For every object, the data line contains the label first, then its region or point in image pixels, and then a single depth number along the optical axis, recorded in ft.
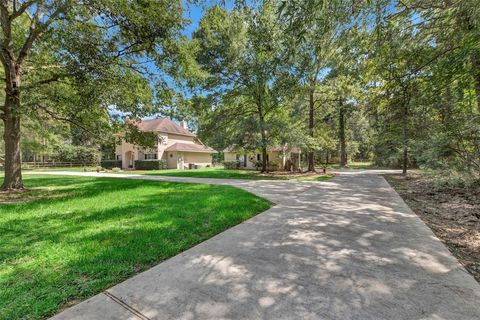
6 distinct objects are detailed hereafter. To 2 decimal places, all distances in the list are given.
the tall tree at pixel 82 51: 23.65
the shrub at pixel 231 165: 91.48
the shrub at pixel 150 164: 89.71
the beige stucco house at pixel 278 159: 74.91
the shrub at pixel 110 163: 102.47
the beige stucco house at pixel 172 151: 94.99
